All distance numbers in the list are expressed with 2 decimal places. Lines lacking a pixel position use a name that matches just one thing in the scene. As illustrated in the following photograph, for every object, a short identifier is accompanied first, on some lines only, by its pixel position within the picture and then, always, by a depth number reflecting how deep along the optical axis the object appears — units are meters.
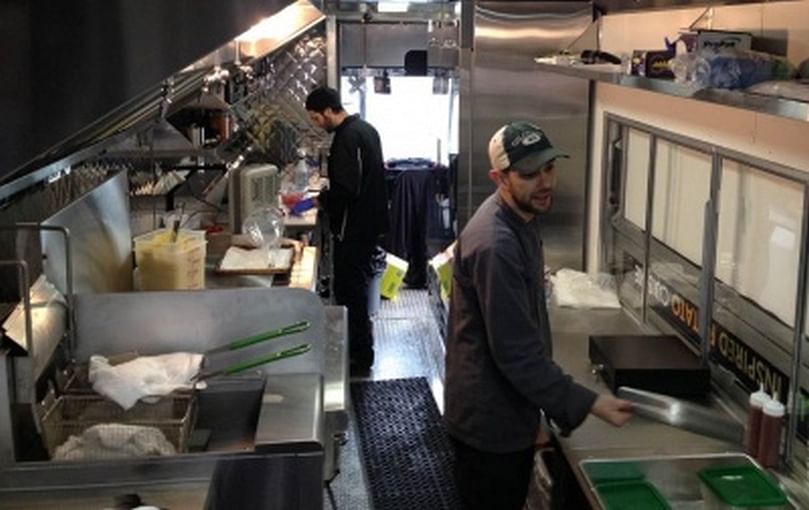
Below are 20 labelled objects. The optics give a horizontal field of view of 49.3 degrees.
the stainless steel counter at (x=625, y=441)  2.32
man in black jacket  4.99
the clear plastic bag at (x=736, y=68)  1.95
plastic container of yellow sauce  2.82
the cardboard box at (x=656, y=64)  2.43
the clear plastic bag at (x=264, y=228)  3.87
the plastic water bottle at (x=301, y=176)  5.99
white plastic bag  3.72
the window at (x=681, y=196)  3.01
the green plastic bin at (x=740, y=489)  2.05
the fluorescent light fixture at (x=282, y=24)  5.63
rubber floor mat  3.62
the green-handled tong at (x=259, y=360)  2.07
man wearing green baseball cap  2.23
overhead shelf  1.64
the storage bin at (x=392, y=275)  5.94
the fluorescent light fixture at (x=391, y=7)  7.05
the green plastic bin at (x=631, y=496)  2.07
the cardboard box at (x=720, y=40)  2.09
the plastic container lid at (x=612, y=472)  2.18
